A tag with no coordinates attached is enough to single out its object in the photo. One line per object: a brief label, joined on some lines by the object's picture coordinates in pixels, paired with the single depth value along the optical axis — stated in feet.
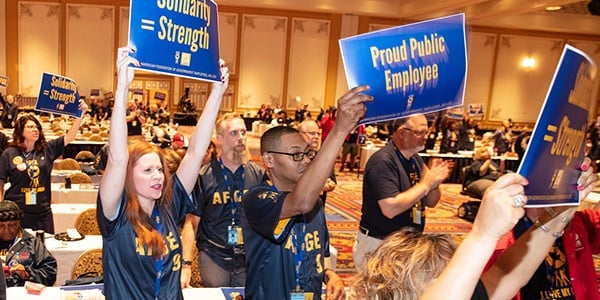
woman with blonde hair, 4.30
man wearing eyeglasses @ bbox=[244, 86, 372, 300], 7.59
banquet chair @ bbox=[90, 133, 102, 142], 38.65
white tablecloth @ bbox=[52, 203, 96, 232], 18.54
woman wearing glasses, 16.38
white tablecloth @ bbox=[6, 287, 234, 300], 10.53
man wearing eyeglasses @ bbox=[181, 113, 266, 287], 11.98
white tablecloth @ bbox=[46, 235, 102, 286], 14.44
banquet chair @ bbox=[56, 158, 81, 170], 27.20
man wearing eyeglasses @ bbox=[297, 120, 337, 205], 16.69
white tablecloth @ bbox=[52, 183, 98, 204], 21.11
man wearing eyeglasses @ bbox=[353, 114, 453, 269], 11.93
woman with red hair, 7.11
